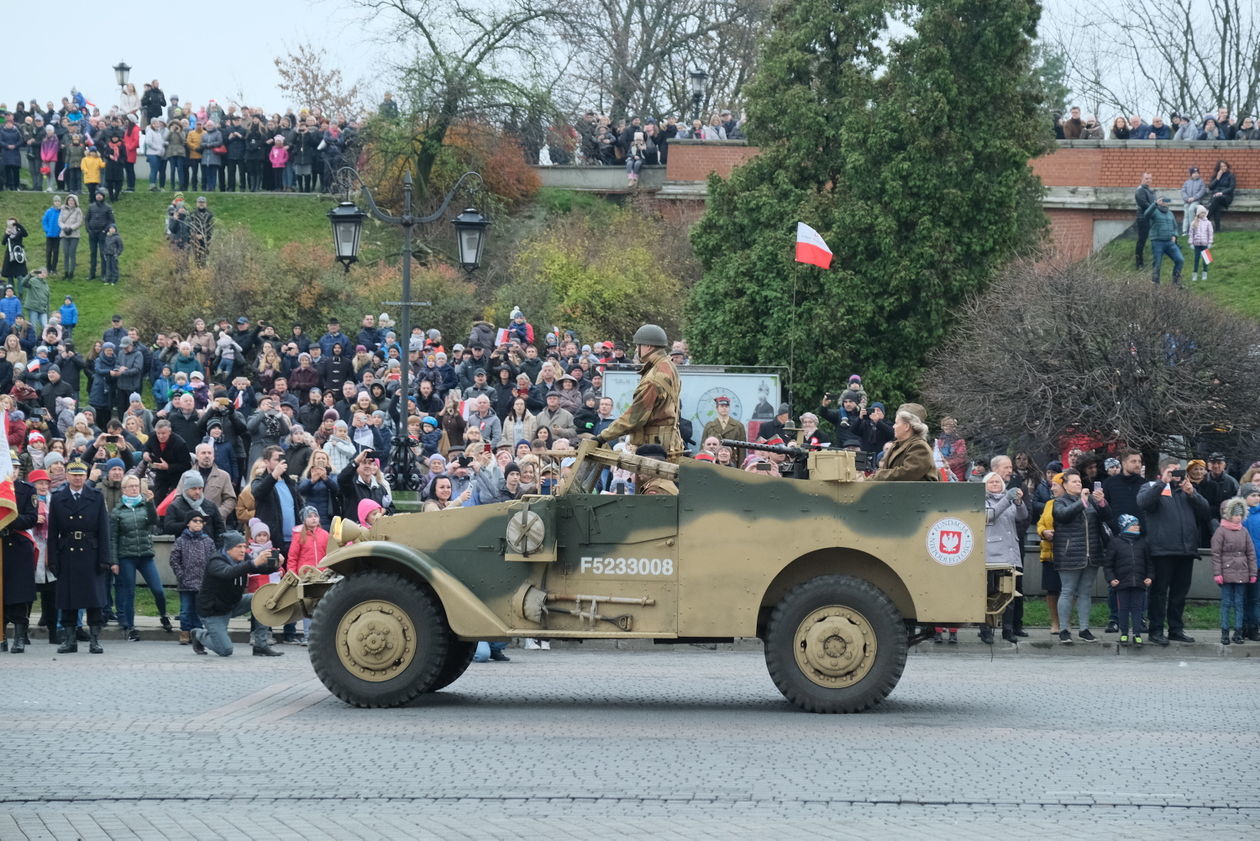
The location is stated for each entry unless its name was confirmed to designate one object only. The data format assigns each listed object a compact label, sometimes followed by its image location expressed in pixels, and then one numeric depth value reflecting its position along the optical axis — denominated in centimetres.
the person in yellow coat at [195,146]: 4578
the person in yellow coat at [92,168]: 4378
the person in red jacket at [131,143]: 4541
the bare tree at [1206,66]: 6239
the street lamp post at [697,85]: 5009
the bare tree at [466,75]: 4550
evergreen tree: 3053
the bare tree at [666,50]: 5662
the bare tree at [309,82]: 6688
